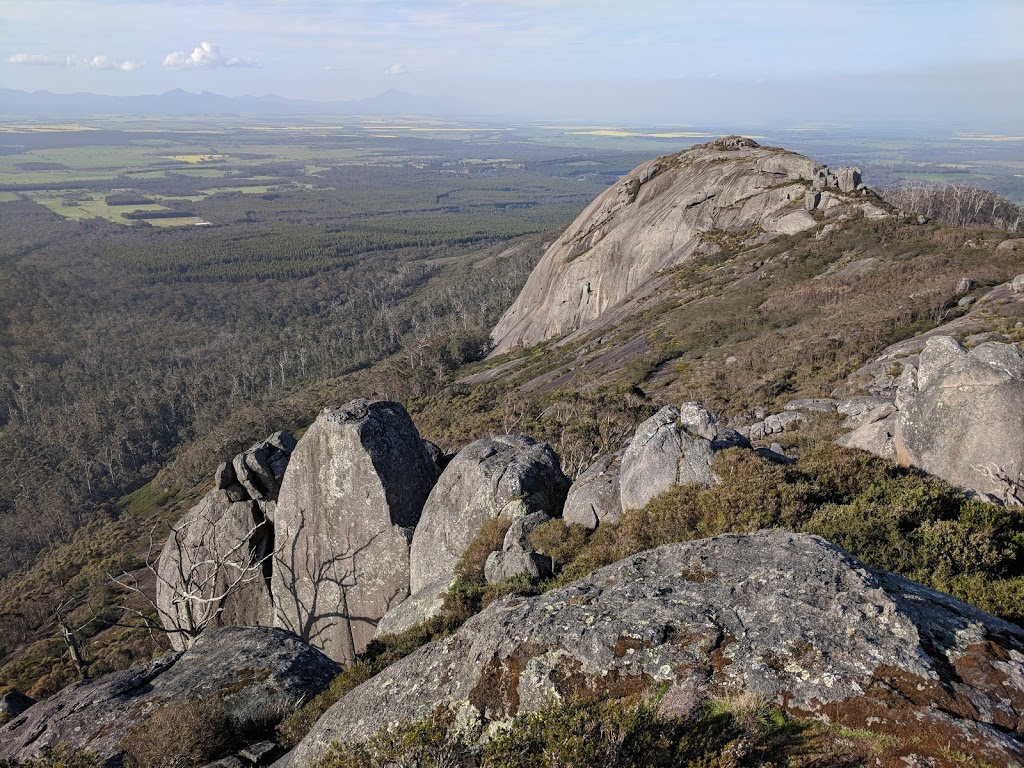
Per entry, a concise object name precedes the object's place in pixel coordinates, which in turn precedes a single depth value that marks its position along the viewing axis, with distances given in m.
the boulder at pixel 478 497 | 18.20
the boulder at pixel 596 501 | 16.56
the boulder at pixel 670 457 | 15.80
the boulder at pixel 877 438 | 18.02
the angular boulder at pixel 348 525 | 20.25
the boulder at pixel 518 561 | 14.53
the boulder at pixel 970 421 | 14.94
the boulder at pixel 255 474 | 23.19
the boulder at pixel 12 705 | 17.19
